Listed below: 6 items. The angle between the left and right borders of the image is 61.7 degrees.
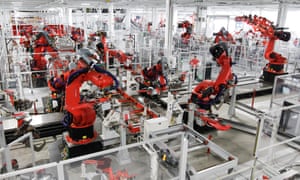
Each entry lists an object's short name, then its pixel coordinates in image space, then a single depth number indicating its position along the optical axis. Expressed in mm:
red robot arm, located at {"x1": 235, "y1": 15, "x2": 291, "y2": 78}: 9984
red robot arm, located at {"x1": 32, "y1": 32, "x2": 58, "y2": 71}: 10266
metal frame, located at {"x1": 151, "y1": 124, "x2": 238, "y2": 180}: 3506
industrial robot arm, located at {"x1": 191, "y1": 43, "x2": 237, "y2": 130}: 6566
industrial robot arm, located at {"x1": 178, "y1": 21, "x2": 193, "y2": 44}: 12086
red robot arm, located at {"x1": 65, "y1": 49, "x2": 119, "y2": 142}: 5115
